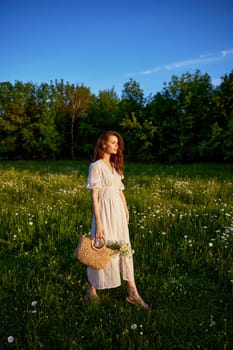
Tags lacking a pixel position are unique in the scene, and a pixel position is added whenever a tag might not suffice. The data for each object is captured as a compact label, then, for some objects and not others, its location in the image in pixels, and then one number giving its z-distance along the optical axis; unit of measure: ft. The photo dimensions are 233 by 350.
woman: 11.75
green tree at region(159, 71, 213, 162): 104.57
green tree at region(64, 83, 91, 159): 144.25
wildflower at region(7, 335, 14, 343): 9.63
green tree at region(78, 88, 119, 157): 134.62
